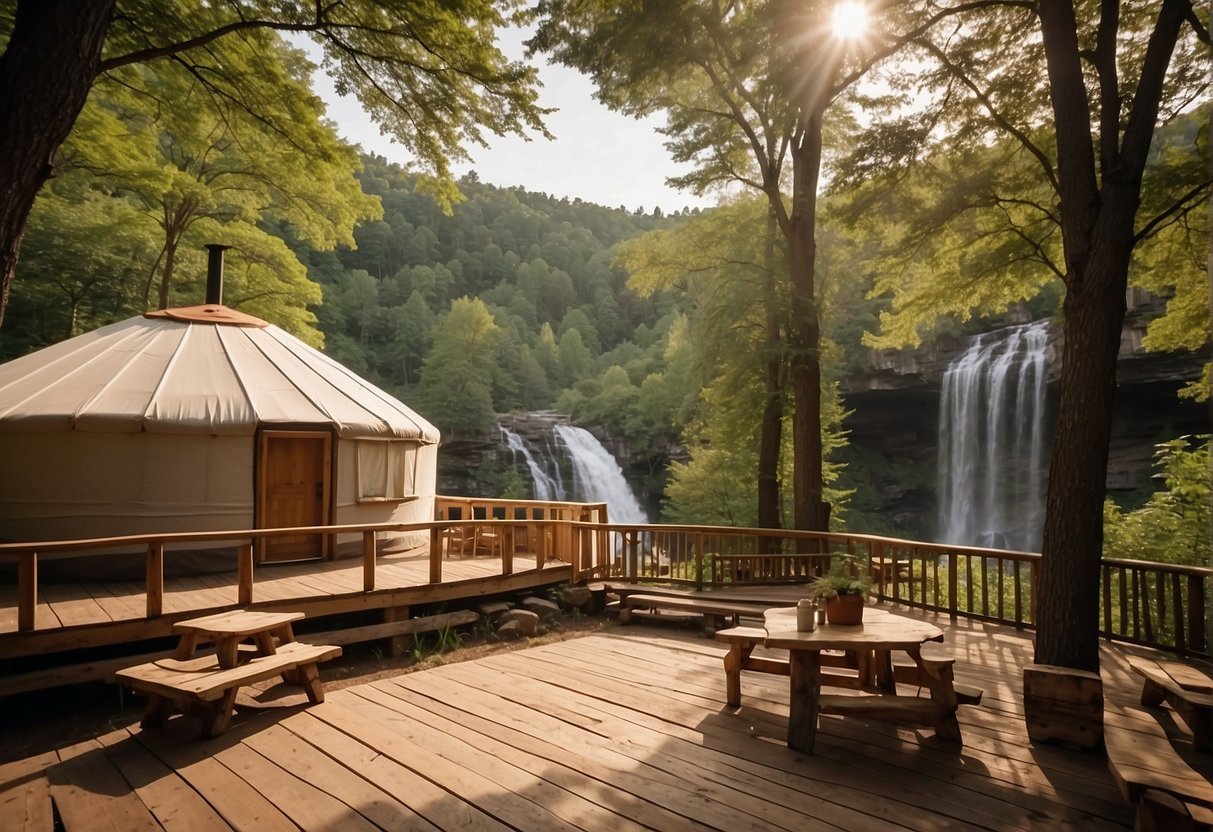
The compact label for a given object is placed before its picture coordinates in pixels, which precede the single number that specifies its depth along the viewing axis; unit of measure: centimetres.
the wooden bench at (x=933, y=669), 336
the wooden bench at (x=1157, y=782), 224
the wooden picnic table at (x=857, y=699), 329
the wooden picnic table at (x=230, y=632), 376
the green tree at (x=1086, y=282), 414
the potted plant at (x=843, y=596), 362
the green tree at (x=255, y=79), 284
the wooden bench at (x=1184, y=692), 328
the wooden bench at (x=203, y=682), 343
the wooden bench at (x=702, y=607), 613
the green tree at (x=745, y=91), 702
